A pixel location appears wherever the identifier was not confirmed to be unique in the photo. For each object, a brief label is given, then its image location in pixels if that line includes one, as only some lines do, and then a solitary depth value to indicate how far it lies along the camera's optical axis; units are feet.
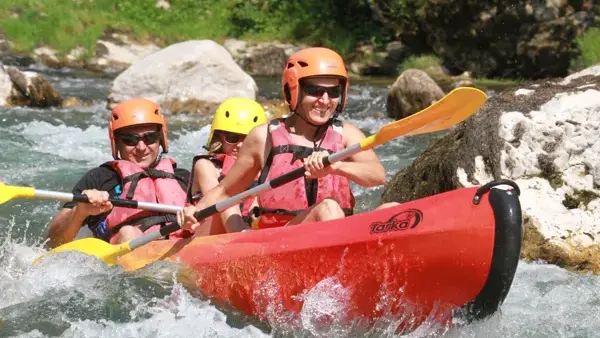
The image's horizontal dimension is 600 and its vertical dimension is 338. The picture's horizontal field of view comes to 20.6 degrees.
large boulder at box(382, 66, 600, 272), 30.61
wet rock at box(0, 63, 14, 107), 69.83
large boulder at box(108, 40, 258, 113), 71.36
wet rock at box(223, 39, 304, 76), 101.99
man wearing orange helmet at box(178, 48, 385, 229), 26.66
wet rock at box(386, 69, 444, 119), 67.32
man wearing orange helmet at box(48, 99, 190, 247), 31.46
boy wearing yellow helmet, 29.74
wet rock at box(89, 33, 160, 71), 103.33
